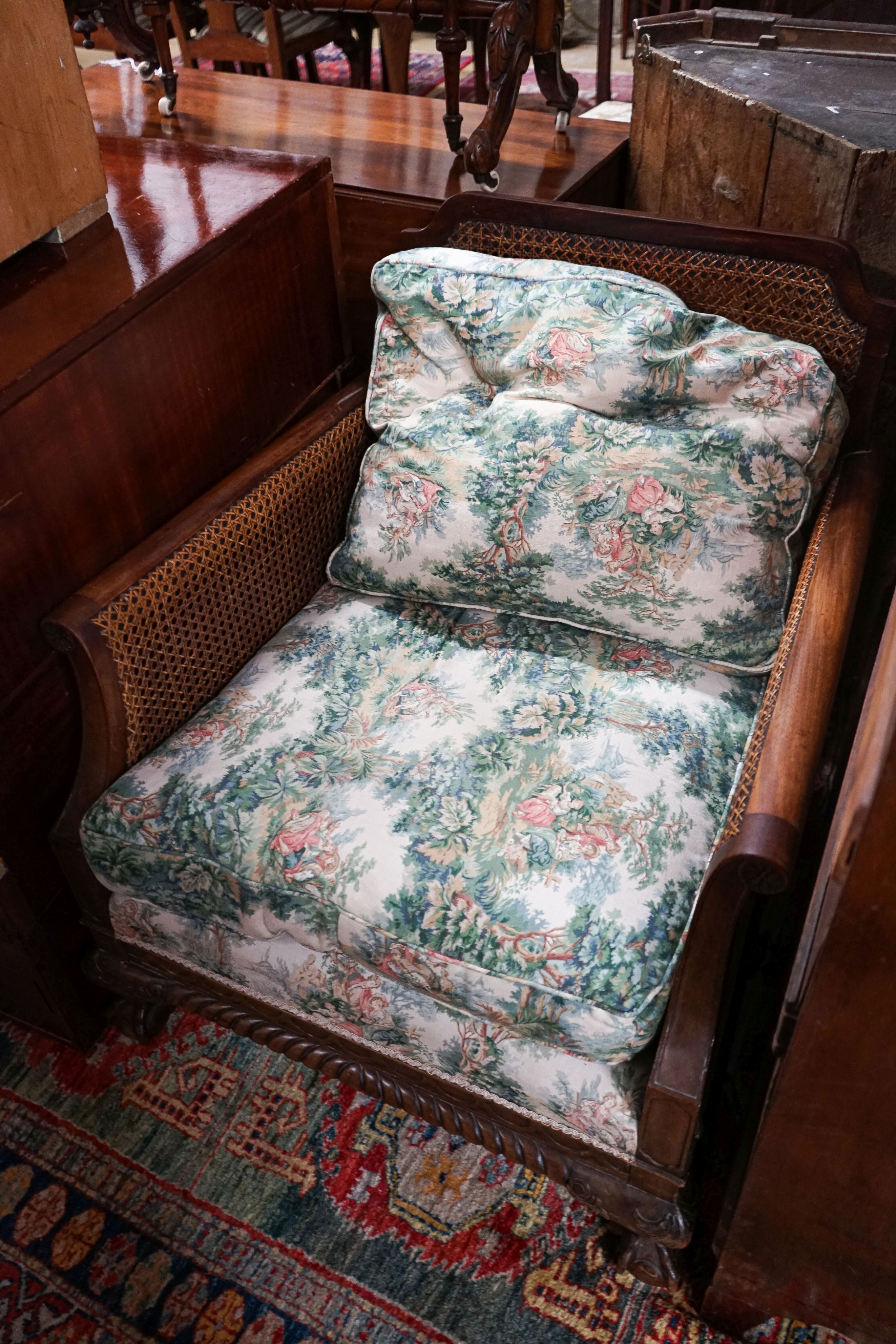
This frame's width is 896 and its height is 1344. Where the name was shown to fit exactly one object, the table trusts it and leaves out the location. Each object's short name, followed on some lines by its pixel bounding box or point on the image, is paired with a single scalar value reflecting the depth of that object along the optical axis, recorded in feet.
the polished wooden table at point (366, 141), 5.56
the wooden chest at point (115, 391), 3.90
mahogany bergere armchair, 3.42
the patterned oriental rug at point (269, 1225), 3.94
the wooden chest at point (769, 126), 4.67
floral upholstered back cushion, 4.06
